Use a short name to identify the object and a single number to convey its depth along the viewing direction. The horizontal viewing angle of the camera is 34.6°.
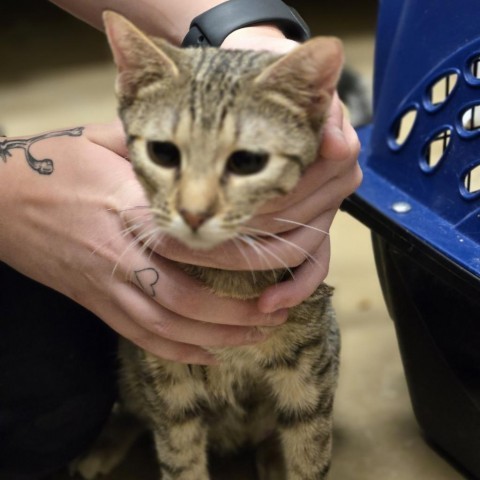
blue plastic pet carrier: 0.42
